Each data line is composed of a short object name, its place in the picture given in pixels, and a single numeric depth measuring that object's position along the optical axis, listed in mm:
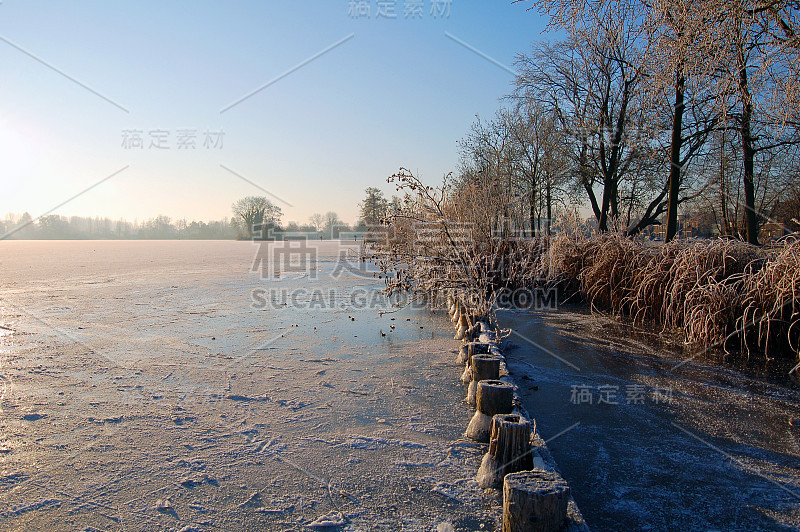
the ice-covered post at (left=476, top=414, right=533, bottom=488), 2621
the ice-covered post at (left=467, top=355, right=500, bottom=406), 4012
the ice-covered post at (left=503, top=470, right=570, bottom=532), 1999
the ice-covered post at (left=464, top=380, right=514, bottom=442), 3283
